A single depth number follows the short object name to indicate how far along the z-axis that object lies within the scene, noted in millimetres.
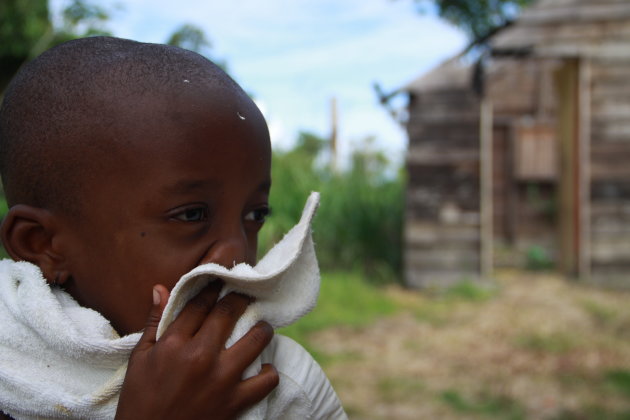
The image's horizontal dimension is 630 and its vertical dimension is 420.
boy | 972
